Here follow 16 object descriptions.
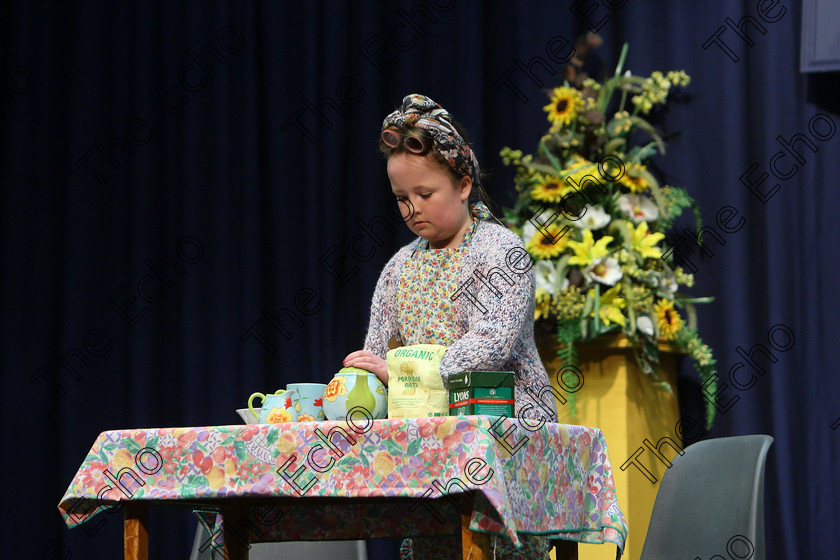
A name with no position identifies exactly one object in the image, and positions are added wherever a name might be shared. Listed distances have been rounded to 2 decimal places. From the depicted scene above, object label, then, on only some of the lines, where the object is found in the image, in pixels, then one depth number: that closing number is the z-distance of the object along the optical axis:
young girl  12.16
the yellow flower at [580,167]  13.83
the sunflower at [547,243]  13.75
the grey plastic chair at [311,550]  12.91
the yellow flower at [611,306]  13.60
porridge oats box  11.73
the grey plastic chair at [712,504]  12.13
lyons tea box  11.58
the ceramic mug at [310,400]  11.91
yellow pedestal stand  13.61
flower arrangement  13.64
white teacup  11.92
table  11.42
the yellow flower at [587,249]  13.65
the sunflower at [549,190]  13.85
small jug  11.78
